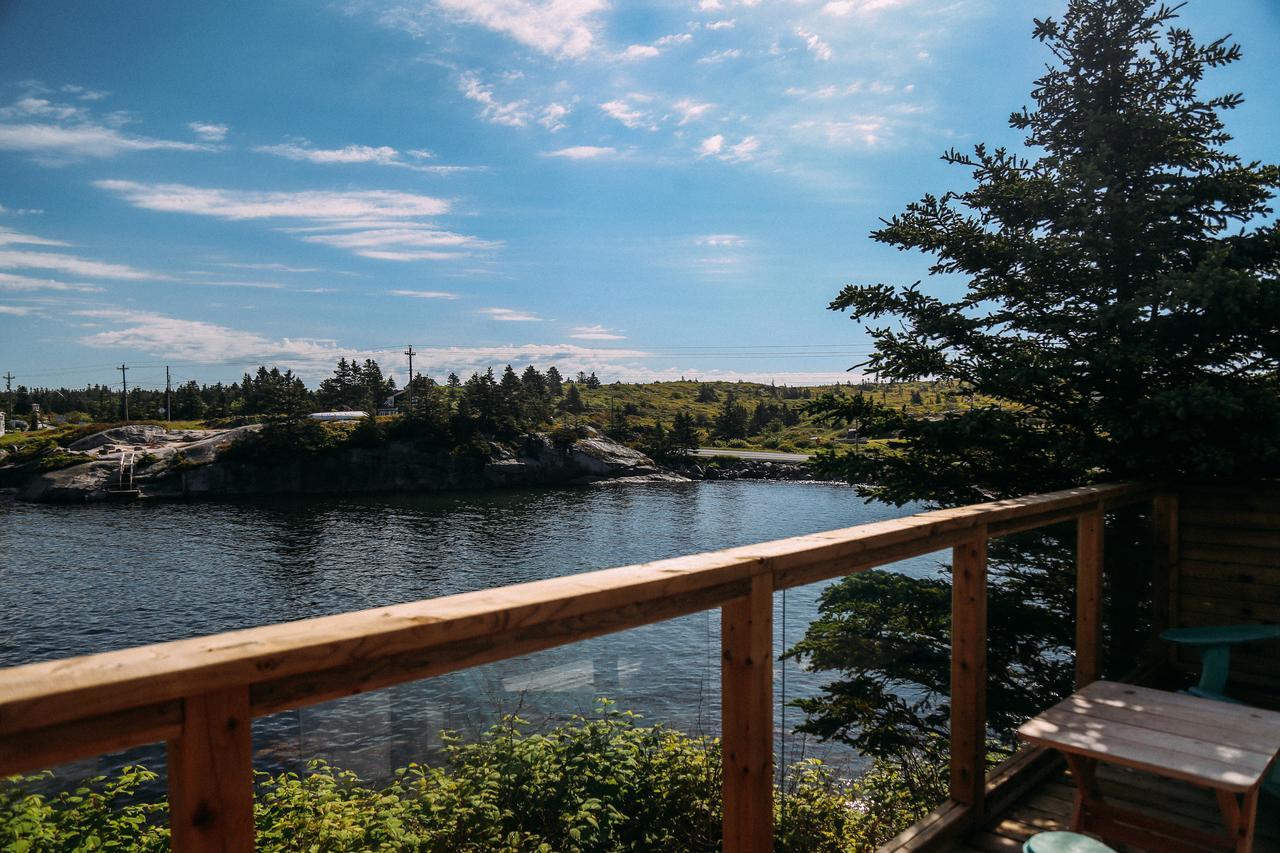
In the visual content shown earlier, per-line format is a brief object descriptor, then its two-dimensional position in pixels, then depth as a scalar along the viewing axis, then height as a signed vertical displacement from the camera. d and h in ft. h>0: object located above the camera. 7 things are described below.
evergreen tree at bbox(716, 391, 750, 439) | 263.29 -6.87
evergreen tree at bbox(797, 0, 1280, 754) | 17.93 +3.11
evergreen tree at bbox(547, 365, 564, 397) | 333.97 +10.03
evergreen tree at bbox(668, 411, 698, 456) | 213.46 -8.96
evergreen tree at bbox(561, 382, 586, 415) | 279.08 +0.30
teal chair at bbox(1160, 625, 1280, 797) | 10.84 -3.58
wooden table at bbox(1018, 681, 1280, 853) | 7.44 -3.59
